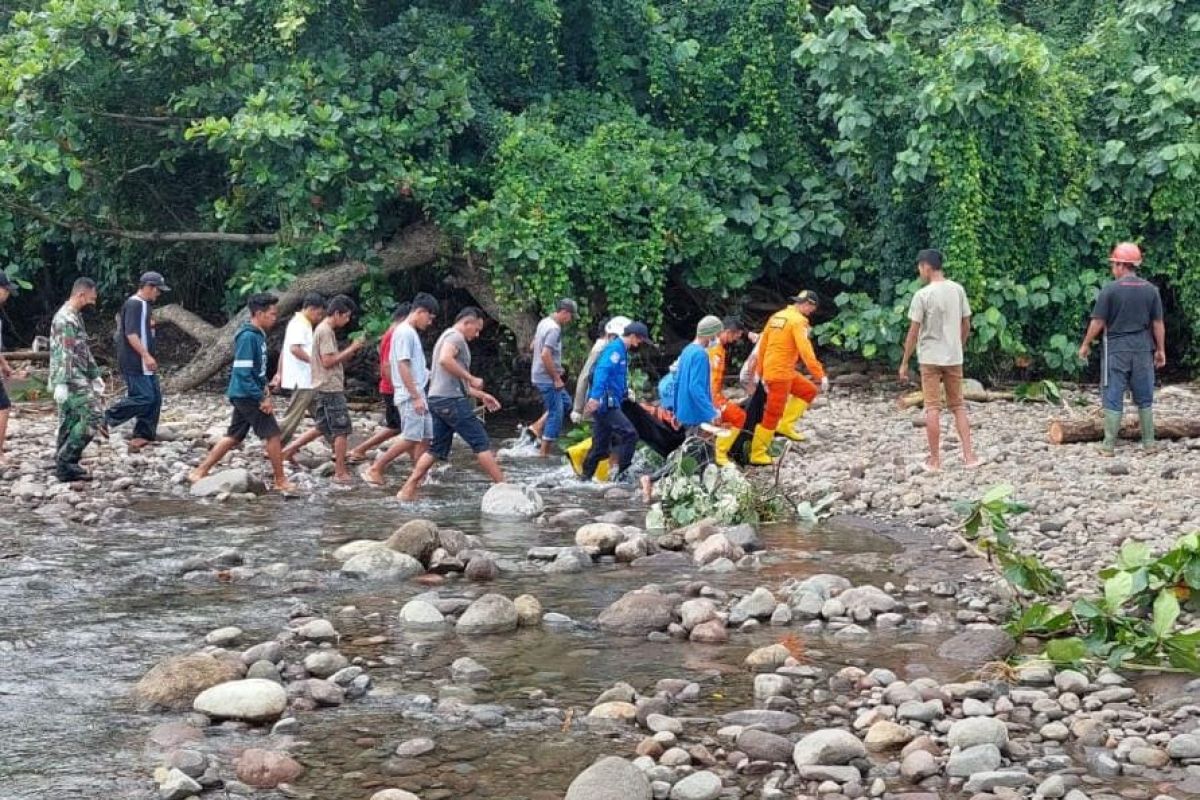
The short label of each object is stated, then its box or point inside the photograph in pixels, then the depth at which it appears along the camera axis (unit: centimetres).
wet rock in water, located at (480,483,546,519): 1140
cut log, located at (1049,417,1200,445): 1275
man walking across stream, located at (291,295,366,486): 1255
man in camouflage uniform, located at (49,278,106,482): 1171
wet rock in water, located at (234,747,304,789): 543
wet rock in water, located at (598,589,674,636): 775
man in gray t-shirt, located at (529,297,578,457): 1407
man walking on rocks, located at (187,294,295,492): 1180
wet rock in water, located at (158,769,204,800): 521
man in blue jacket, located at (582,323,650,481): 1209
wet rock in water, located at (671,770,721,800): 527
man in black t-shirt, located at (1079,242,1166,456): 1177
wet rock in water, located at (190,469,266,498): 1216
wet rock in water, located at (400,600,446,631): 780
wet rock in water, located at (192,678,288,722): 617
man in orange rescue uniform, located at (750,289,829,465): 1279
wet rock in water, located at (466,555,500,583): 900
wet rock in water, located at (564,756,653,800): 518
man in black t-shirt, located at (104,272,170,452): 1311
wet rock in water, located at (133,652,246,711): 635
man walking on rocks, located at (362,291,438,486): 1163
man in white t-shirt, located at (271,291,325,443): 1244
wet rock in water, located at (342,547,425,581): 899
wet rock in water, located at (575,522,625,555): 973
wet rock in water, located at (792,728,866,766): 551
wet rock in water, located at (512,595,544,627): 785
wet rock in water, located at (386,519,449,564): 928
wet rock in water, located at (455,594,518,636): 766
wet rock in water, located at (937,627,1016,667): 690
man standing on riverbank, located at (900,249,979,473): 1136
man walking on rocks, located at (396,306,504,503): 1138
